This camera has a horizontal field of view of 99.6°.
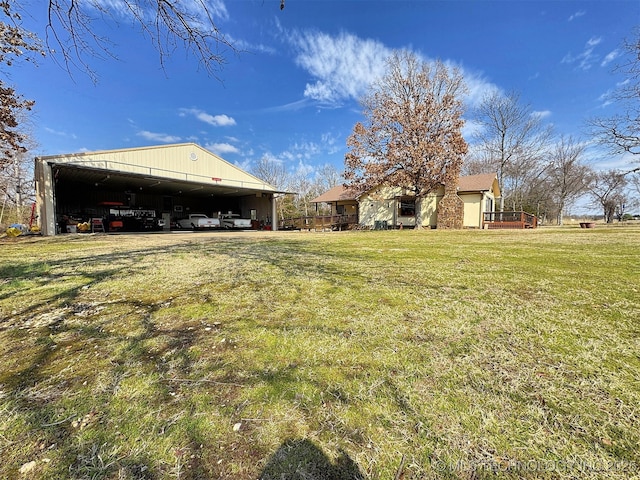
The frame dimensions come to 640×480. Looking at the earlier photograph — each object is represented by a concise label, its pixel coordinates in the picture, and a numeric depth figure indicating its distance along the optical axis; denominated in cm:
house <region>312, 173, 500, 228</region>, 1955
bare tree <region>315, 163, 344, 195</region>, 4108
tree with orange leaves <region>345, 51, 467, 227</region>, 1667
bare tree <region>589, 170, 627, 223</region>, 3391
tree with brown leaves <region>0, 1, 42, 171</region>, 373
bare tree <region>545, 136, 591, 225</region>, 3002
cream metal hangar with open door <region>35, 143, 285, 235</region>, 1372
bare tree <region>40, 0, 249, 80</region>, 289
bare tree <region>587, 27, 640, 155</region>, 1561
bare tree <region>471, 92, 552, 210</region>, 2611
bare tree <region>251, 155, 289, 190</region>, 4019
